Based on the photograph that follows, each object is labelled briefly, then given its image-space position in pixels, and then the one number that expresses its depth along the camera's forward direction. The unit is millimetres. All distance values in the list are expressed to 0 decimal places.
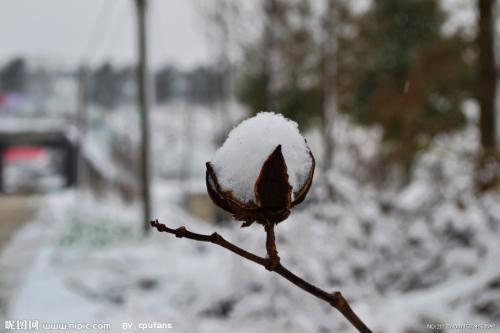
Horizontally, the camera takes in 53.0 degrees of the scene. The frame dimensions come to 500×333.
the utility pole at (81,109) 14984
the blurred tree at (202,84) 11970
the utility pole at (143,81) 7875
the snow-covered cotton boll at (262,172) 538
